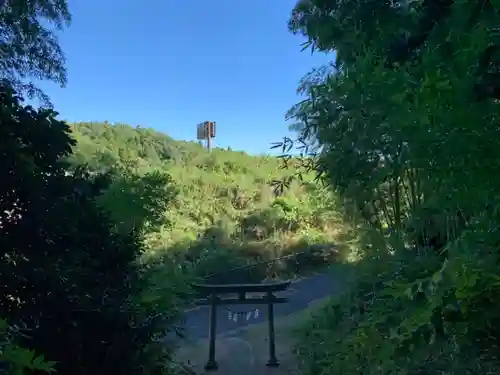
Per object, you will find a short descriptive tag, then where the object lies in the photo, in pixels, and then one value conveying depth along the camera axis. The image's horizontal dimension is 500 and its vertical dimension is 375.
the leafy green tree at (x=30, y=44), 7.59
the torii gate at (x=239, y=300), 13.78
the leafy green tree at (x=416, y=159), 3.89
